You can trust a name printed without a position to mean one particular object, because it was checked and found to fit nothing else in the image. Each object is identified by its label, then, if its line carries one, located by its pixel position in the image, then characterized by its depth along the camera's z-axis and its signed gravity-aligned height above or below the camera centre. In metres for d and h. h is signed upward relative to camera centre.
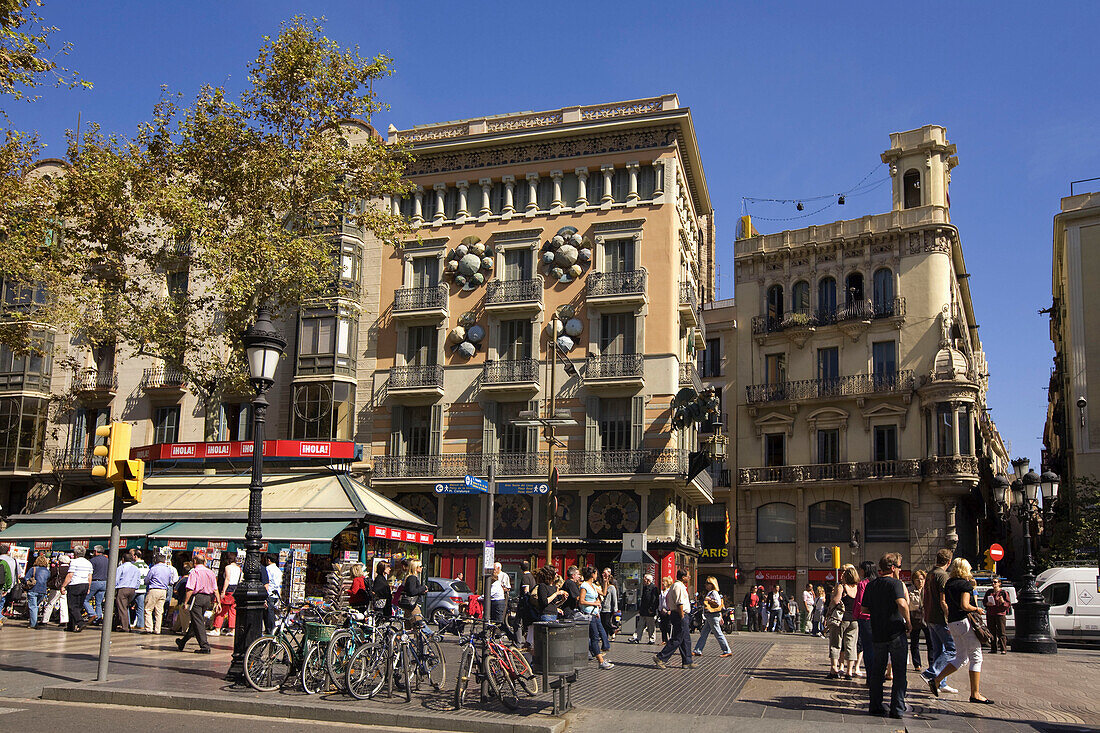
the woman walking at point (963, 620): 11.50 -1.13
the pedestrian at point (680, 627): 16.33 -1.79
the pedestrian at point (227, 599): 20.30 -1.88
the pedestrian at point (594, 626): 16.50 -1.82
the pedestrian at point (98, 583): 20.44 -1.59
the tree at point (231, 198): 24.06 +8.00
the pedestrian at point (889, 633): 10.59 -1.19
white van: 25.19 -1.98
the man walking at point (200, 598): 16.20 -1.46
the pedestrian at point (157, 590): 19.96 -1.66
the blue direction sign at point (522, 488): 34.34 +1.01
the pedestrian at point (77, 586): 20.53 -1.66
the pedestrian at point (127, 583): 18.88 -1.44
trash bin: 10.67 -1.45
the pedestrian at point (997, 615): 20.42 -1.88
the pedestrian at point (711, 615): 17.52 -1.72
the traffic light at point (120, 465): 12.20 +0.54
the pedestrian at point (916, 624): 15.21 -1.54
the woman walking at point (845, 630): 14.40 -1.60
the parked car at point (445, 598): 25.25 -2.19
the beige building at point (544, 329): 34.75 +7.07
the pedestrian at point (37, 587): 21.56 -1.79
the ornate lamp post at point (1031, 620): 20.47 -1.96
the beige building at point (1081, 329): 42.78 +9.00
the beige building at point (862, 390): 39.56 +5.66
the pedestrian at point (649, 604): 20.97 -1.85
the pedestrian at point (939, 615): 12.34 -1.16
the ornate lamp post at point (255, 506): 12.50 +0.07
